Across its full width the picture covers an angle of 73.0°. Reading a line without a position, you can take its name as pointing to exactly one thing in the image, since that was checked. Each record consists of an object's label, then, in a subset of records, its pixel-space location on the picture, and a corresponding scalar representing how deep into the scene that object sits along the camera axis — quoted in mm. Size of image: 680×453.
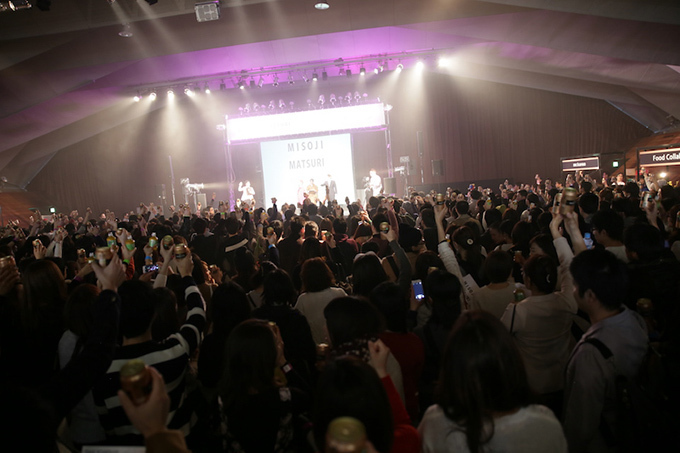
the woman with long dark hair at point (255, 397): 1713
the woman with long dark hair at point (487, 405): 1322
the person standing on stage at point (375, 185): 17266
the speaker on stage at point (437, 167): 16781
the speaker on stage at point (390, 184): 15953
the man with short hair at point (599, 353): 1875
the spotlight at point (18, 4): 6617
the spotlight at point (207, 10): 8383
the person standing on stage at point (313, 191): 15925
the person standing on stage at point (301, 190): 17438
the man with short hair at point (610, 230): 3465
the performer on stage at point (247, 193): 18016
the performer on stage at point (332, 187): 16844
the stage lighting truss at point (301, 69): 14547
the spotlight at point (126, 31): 8891
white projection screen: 17469
